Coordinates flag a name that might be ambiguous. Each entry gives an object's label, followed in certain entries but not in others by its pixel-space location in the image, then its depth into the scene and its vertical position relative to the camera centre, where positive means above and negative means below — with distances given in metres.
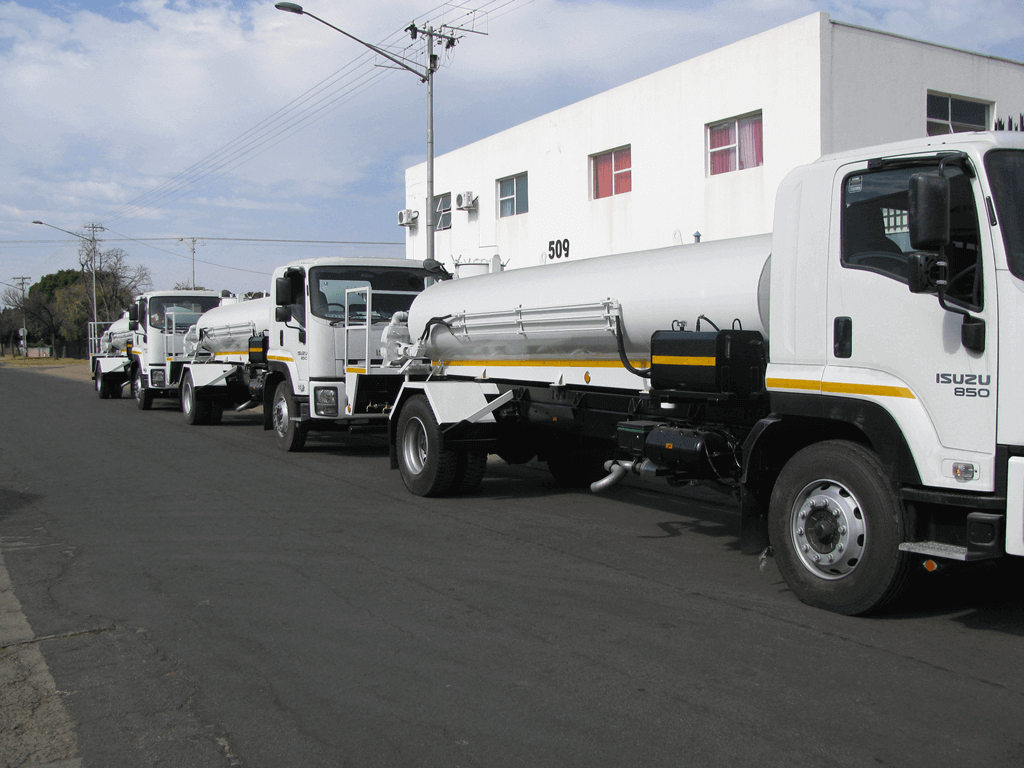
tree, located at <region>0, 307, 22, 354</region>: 103.35 +3.61
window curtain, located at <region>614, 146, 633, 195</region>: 21.25 +4.23
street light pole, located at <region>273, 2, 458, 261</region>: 20.81 +6.62
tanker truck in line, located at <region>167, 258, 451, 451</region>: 12.48 +0.20
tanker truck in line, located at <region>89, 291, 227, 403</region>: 22.94 +0.58
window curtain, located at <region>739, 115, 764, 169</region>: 17.80 +4.09
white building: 16.58 +4.65
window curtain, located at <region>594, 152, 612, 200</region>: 21.88 +4.27
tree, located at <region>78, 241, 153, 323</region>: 76.38 +6.04
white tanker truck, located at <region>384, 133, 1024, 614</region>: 4.78 -0.05
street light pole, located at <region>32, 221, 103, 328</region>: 68.19 +8.53
